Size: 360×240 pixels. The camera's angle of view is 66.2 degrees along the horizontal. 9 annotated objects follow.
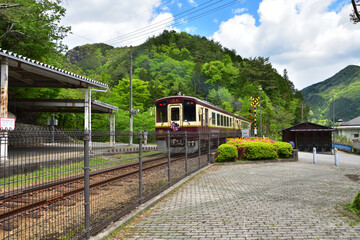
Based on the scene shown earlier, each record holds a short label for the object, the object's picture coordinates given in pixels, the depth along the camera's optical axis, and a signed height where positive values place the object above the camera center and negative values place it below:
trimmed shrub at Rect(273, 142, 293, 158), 15.43 -0.87
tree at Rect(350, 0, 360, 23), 5.12 +2.29
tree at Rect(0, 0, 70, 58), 18.72 +7.63
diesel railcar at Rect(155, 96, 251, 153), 15.08 +1.11
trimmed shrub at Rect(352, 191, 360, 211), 5.53 -1.42
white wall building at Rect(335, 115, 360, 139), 43.75 +0.76
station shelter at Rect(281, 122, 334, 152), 25.54 -0.25
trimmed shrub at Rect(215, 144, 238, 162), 13.58 -0.89
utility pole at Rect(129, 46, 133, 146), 23.08 +1.49
